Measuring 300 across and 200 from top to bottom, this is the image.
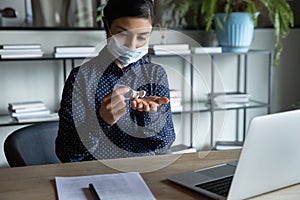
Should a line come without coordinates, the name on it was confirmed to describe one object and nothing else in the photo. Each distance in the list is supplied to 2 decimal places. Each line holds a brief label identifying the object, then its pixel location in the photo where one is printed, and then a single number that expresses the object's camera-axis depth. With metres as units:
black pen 1.08
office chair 1.56
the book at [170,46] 2.97
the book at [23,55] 2.63
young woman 1.52
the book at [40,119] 2.70
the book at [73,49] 2.76
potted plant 2.99
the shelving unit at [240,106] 3.18
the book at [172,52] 2.94
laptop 1.00
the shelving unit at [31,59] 2.66
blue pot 3.04
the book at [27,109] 2.72
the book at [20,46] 2.65
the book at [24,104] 2.74
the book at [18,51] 2.63
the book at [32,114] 2.71
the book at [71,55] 2.74
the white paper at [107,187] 1.09
